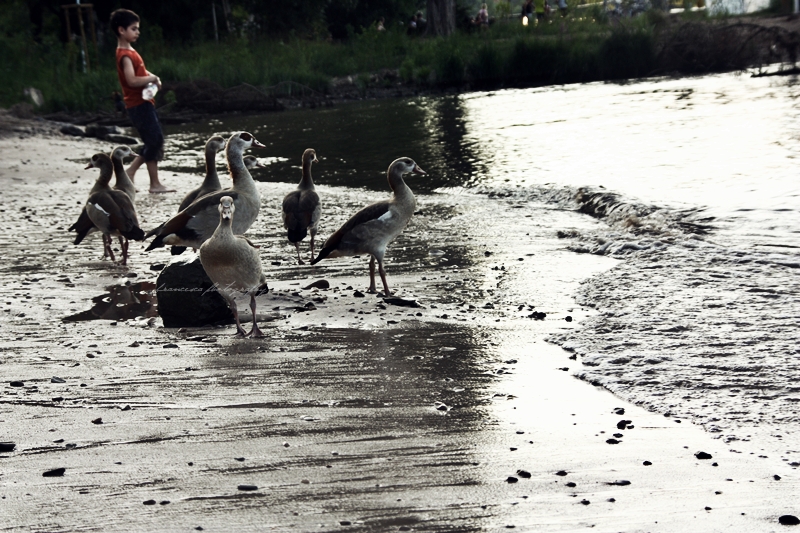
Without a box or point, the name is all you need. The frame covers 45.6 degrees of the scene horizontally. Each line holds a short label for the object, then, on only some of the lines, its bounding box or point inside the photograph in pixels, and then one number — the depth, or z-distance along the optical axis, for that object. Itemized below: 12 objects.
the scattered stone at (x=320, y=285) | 8.25
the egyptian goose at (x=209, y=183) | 9.84
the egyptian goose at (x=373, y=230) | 8.20
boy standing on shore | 12.83
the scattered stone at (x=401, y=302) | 7.52
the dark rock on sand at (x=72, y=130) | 24.55
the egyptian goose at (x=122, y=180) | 11.08
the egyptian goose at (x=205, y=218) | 8.59
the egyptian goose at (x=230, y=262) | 6.80
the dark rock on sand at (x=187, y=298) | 7.16
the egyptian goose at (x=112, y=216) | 9.46
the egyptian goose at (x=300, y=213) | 9.51
